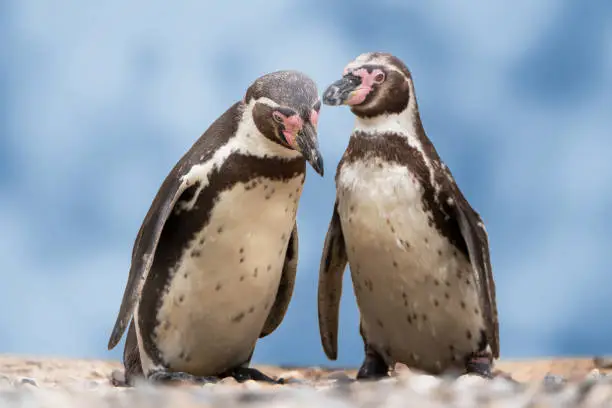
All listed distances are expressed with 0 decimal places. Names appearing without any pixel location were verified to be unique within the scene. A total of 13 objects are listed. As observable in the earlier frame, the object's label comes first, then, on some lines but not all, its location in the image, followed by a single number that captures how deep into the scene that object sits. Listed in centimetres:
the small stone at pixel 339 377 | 1172
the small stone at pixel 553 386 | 731
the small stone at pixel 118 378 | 1241
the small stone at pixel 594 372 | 1037
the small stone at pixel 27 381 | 1001
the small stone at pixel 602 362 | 1284
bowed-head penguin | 993
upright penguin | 1036
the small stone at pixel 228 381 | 1000
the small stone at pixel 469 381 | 768
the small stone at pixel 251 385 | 878
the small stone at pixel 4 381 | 923
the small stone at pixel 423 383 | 727
